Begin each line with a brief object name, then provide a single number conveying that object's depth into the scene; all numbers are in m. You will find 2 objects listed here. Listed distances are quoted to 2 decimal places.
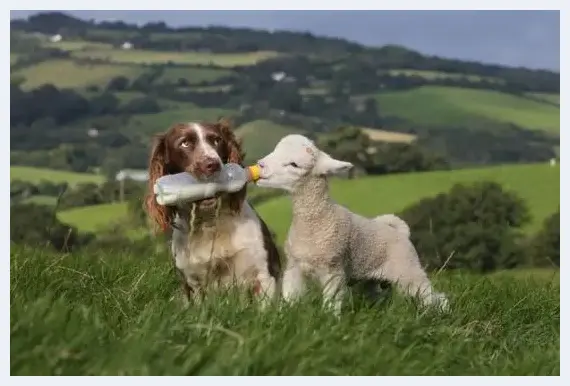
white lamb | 5.58
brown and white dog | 5.96
